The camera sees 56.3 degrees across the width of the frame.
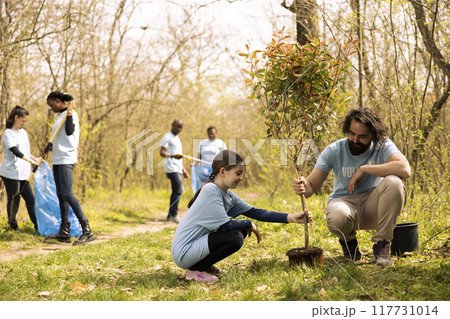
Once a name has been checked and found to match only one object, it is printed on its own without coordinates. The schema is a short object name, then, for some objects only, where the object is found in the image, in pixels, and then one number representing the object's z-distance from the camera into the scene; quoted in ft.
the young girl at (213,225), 10.13
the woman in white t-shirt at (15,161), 17.63
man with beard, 10.26
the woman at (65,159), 16.43
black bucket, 11.43
